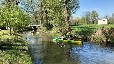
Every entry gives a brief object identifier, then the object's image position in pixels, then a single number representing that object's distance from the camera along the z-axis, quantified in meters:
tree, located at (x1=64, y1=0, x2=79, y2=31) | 26.04
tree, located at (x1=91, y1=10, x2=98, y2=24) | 61.90
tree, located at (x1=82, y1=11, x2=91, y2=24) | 61.50
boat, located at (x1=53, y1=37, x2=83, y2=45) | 15.49
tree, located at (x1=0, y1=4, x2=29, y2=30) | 14.97
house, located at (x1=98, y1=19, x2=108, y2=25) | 51.05
